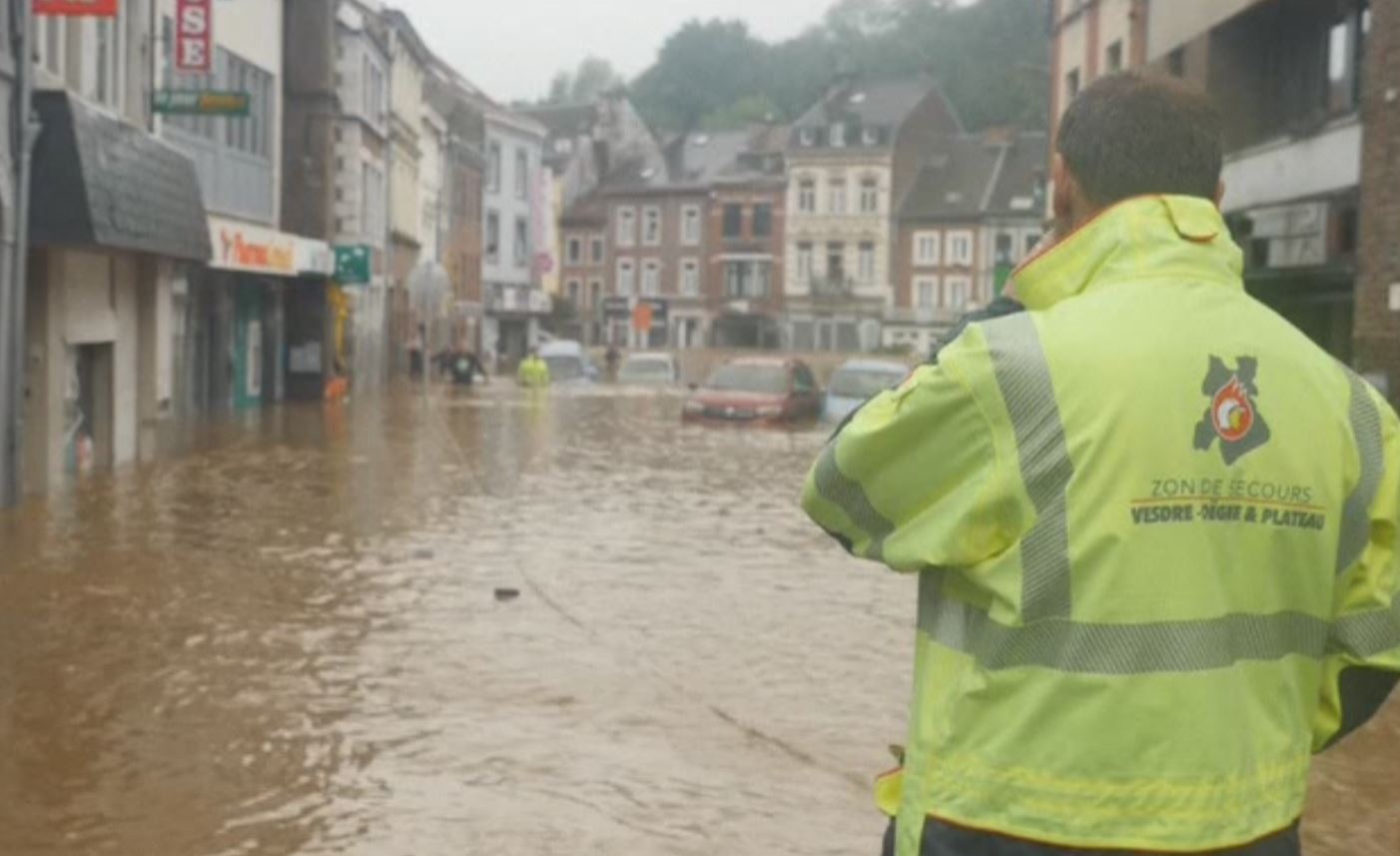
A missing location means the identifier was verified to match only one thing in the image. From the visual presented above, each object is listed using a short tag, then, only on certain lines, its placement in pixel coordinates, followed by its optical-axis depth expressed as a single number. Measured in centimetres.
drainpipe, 1689
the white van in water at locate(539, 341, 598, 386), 5941
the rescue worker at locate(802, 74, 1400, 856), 263
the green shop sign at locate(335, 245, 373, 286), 4256
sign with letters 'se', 2623
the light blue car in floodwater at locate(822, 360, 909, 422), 3788
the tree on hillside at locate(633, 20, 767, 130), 12188
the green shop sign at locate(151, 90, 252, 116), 2347
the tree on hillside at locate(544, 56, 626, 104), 15600
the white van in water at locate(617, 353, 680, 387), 5550
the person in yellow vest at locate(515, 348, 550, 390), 5422
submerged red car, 3569
